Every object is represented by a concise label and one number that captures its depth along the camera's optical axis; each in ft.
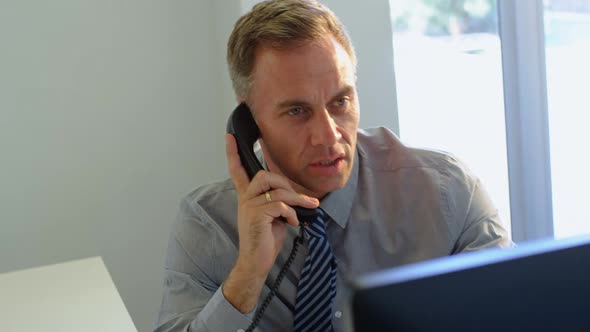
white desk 5.60
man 5.22
